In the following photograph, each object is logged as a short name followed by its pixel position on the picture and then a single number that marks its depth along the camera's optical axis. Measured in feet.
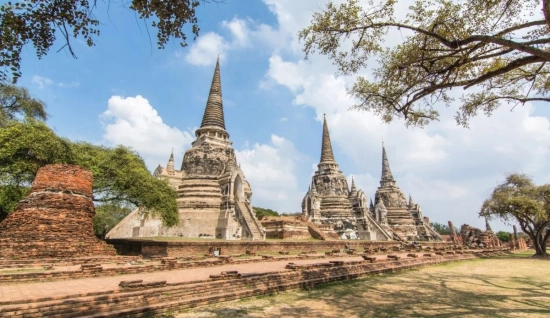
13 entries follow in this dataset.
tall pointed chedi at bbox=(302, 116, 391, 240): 118.11
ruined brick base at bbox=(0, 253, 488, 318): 16.38
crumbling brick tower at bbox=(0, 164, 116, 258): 33.91
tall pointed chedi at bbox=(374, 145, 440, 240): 146.30
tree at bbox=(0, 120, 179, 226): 42.09
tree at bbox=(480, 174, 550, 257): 70.90
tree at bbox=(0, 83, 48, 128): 63.41
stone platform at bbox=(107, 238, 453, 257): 49.06
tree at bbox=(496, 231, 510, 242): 217.44
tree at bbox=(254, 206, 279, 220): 201.68
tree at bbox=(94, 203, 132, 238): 61.05
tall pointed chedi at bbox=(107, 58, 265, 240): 80.23
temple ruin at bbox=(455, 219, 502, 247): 117.50
